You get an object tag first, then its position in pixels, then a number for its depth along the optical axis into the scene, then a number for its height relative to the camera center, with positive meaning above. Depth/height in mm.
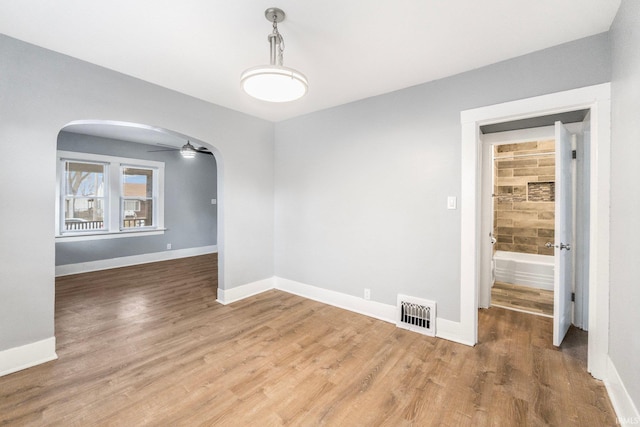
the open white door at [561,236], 2355 -208
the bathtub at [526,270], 4012 -887
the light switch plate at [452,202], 2538 +105
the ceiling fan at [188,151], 4903 +1140
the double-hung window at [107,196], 4867 +290
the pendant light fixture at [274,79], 1650 +852
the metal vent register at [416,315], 2654 -1058
